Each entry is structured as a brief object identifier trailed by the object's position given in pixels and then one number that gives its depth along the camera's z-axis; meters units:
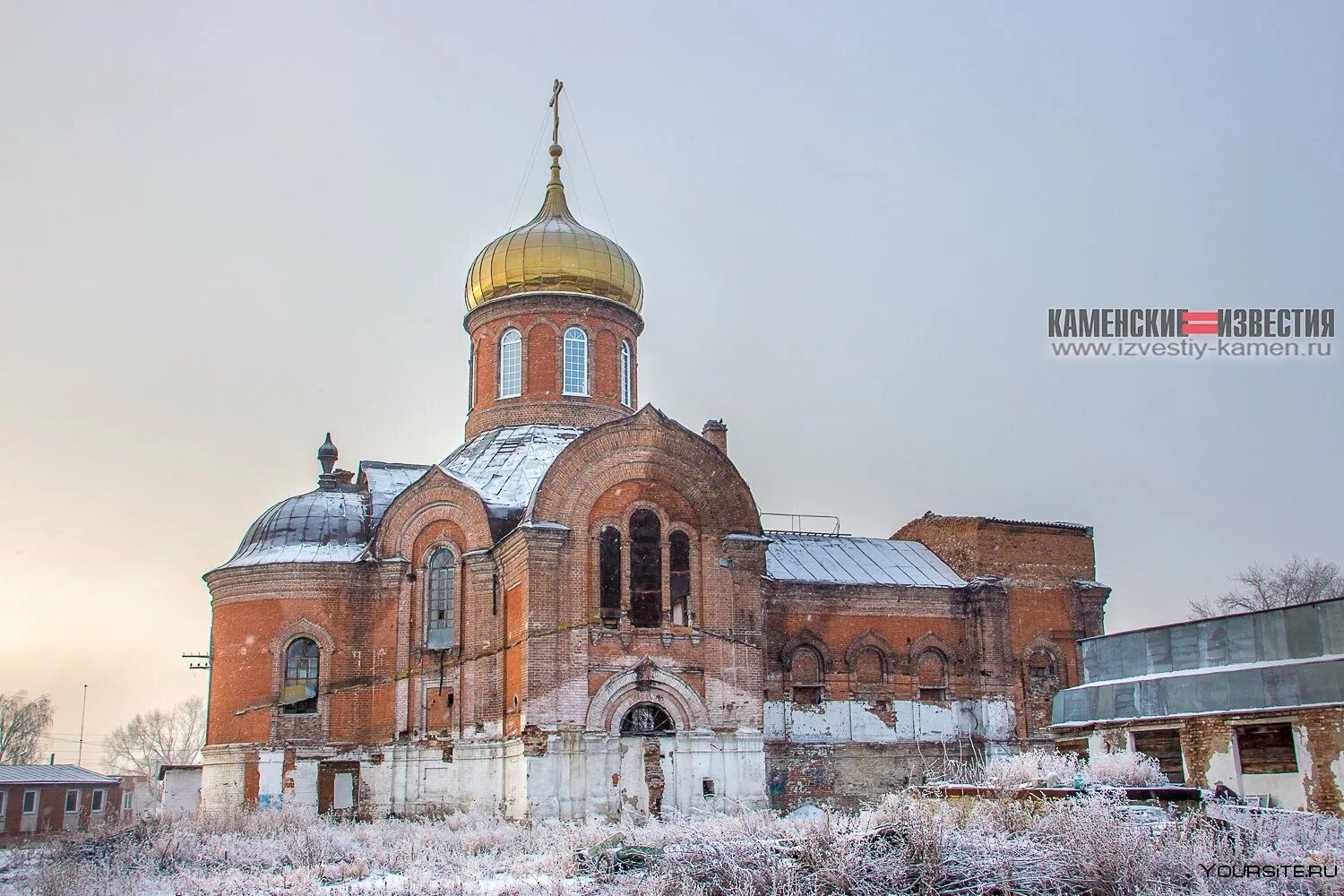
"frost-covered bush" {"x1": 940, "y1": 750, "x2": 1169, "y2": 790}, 18.36
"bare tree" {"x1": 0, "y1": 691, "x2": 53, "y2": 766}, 66.12
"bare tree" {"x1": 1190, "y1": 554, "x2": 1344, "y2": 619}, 48.09
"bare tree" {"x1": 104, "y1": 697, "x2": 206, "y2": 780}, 81.19
